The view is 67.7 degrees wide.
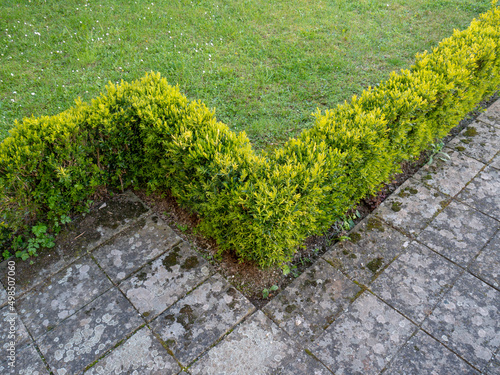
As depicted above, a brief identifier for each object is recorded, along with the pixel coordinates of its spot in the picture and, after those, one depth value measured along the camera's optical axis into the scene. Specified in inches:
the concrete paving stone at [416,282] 141.0
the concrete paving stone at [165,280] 141.3
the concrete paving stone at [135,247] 153.3
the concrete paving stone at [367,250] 153.6
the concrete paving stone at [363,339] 125.0
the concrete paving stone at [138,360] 122.6
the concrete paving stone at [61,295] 135.5
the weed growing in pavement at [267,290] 146.9
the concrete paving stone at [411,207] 172.2
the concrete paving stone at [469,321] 127.8
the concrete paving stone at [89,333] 124.7
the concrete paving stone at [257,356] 123.3
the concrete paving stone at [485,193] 178.2
